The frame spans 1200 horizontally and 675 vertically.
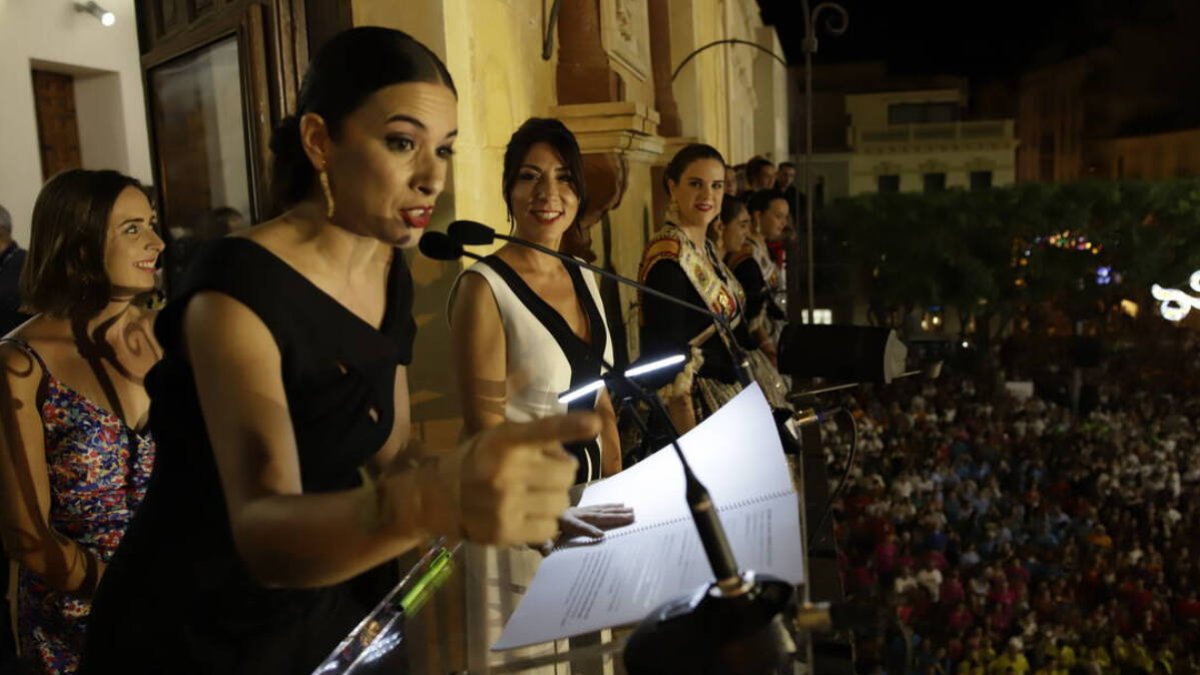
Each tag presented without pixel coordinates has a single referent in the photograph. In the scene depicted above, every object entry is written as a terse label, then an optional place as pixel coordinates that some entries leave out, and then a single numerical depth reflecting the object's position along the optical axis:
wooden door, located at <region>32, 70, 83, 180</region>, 6.14
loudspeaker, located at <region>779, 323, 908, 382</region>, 1.89
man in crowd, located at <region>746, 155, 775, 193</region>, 6.74
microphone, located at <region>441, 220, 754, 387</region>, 1.37
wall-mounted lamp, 6.05
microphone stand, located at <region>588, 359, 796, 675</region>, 0.85
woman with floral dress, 1.87
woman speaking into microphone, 0.89
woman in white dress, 1.97
